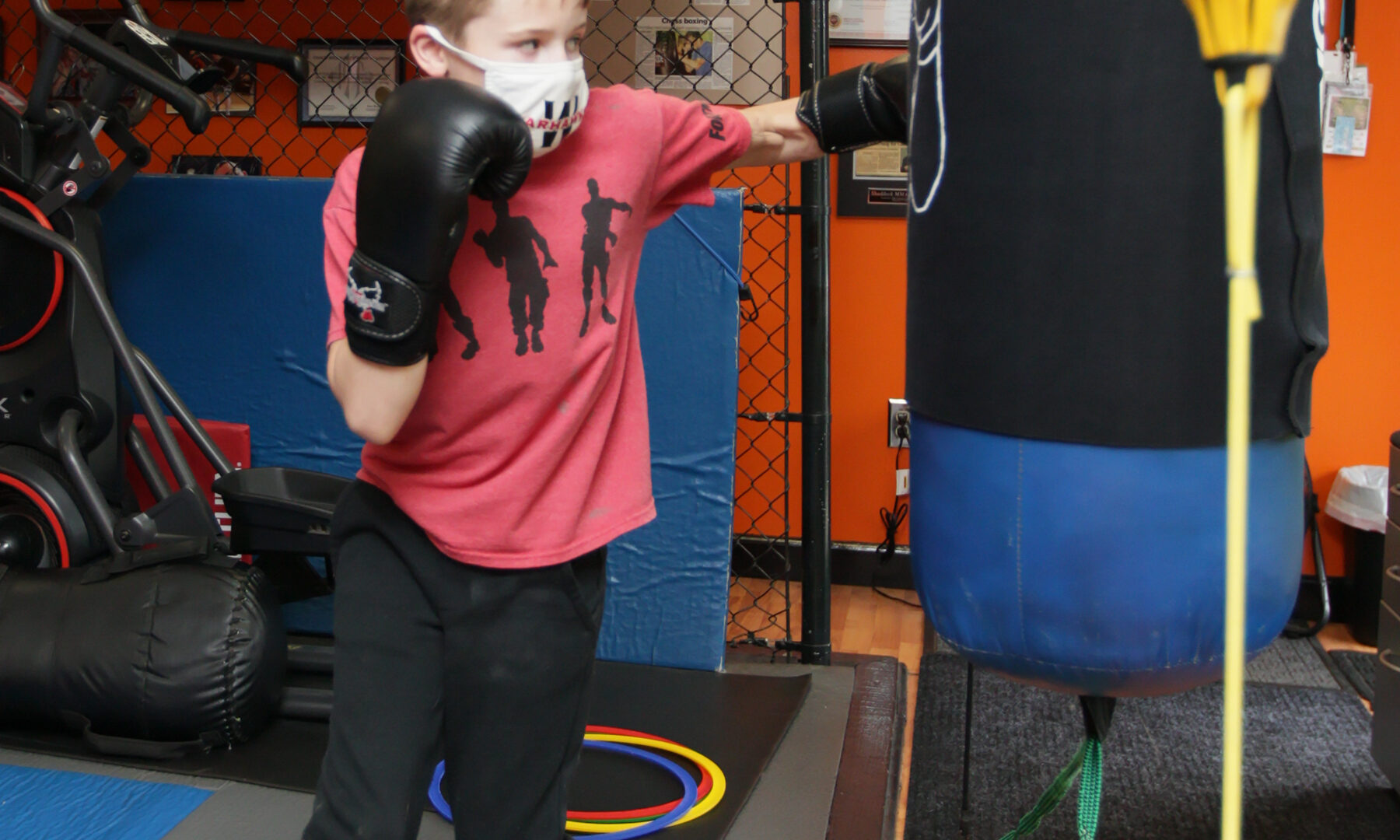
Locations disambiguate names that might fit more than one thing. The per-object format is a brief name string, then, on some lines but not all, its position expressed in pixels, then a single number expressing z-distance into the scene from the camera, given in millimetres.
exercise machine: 2037
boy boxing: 1006
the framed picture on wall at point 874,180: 3168
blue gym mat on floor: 1613
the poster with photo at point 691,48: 3121
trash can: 2820
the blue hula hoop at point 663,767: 1619
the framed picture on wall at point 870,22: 3127
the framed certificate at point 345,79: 3576
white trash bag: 2812
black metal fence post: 2211
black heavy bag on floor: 1810
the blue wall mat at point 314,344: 2285
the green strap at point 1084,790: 1109
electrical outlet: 3223
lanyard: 2850
